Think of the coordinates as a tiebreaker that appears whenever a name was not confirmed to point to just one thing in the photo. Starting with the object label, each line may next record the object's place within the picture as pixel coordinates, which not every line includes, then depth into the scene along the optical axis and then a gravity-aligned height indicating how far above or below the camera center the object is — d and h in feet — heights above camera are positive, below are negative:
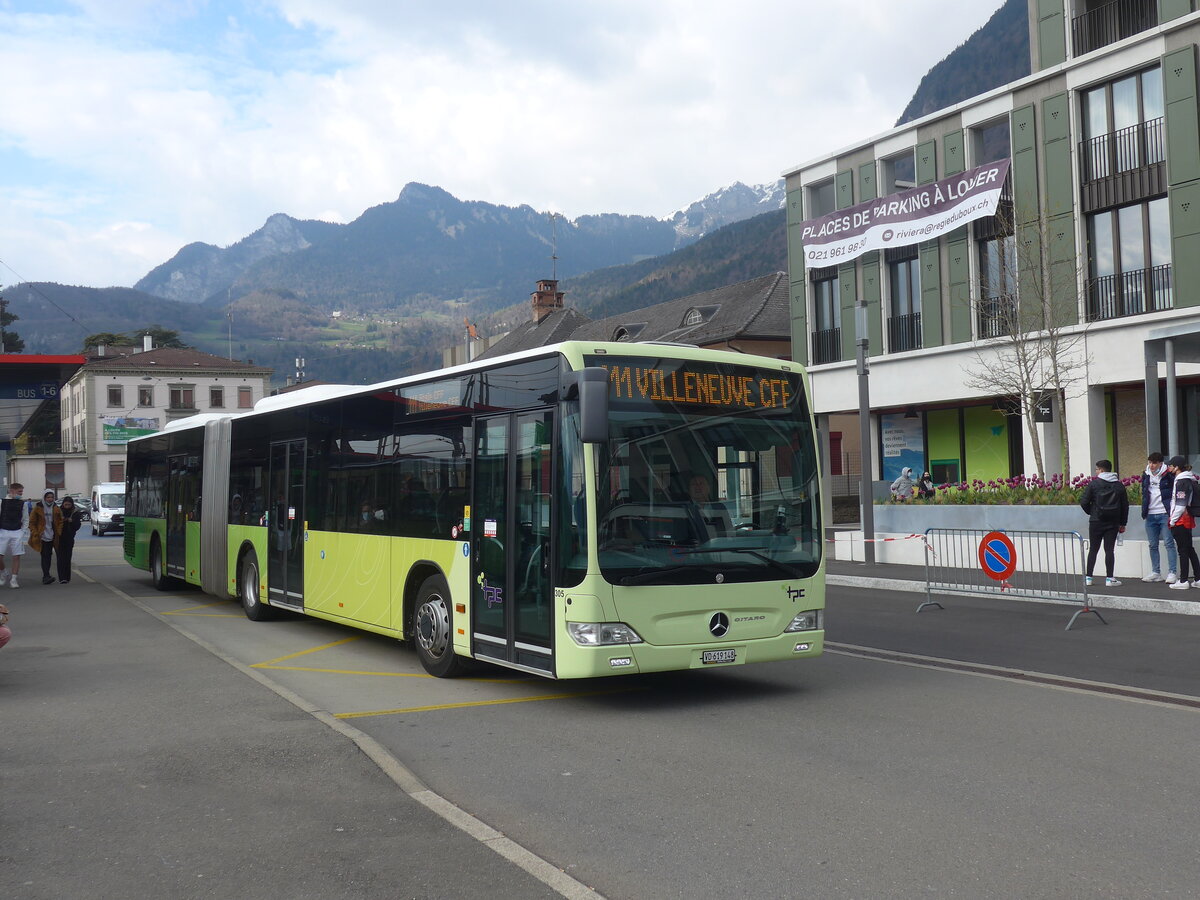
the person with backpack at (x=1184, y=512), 50.01 -1.54
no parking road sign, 45.42 -3.00
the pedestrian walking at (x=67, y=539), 68.95 -2.16
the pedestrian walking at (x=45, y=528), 69.36 -1.44
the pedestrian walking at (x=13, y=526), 63.87 -1.15
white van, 170.40 -0.74
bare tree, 88.48 +13.22
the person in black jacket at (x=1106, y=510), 50.29 -1.38
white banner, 98.78 +25.31
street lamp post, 69.92 +2.92
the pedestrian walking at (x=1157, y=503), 51.29 -1.14
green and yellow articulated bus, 26.50 -0.56
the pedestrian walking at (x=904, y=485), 103.51 -0.09
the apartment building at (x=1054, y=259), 86.33 +19.06
